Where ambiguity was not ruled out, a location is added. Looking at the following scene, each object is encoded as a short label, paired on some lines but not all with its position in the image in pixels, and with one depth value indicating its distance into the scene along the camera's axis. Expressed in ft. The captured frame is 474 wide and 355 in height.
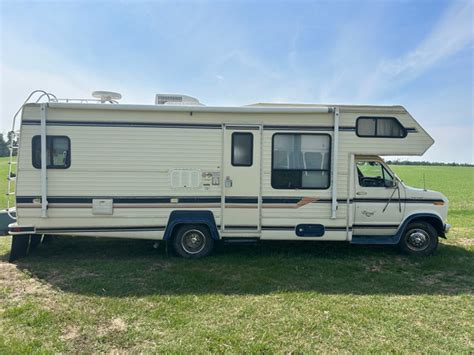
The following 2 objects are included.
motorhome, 17.53
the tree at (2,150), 226.99
